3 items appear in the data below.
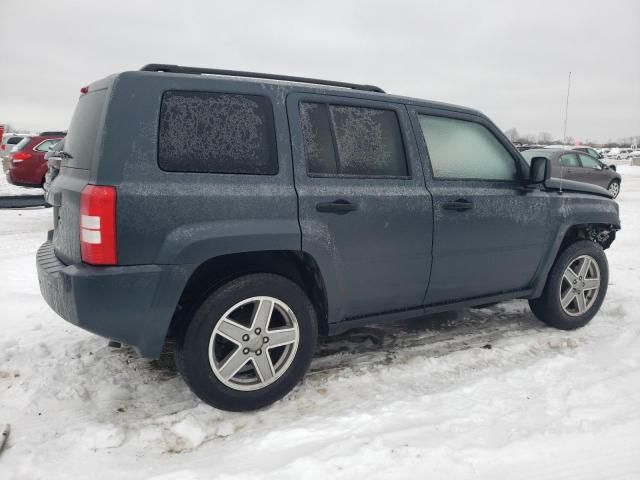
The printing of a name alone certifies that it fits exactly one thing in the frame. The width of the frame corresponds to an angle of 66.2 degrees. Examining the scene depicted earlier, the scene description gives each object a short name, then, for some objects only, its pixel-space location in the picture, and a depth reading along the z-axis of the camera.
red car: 10.48
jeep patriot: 2.43
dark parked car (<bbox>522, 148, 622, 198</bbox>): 13.16
